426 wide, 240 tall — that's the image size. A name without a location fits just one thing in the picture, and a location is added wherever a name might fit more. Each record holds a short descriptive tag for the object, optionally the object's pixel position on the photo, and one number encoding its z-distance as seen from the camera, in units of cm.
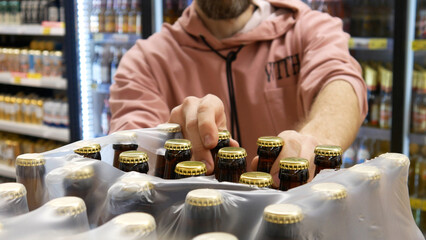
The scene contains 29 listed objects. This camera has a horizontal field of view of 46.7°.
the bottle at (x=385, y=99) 273
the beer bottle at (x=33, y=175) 76
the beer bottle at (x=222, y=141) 96
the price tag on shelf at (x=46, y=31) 358
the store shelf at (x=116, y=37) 324
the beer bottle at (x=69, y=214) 57
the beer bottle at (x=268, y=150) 89
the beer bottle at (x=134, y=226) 53
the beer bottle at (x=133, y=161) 82
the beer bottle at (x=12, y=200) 63
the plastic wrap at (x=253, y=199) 60
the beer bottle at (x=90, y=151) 86
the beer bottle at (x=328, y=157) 85
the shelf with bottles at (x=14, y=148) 402
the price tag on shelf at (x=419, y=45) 236
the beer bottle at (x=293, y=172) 77
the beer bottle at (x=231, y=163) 83
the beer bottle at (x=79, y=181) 71
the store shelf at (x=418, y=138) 252
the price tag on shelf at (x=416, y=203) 262
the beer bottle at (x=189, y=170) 77
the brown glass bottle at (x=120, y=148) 92
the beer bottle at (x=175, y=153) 88
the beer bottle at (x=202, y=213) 60
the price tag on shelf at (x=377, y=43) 246
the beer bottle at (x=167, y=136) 94
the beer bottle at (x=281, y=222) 56
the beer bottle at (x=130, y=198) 66
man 158
